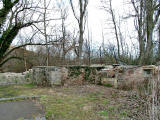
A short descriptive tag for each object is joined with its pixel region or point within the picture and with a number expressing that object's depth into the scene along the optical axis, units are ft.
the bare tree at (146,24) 22.45
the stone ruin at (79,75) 18.56
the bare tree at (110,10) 37.61
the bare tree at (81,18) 32.40
